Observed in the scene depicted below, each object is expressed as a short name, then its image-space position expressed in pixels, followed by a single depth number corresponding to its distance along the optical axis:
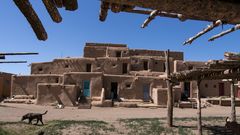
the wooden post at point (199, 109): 7.26
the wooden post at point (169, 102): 9.58
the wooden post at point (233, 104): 9.56
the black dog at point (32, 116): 9.24
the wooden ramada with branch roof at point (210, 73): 5.25
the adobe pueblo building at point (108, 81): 16.81
